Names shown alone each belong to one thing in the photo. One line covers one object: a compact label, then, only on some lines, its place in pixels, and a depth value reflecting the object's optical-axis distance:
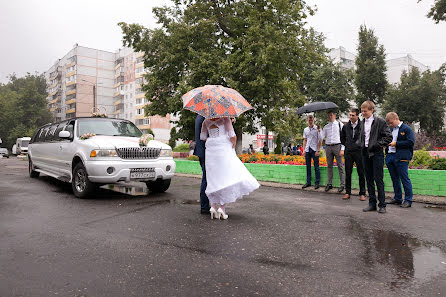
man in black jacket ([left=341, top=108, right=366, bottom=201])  7.09
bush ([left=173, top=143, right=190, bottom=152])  36.72
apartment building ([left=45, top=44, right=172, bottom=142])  80.50
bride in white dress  5.29
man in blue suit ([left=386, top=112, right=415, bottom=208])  6.81
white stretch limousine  7.14
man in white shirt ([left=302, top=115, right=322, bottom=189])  9.07
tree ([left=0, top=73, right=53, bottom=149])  71.62
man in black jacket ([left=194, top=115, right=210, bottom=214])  5.68
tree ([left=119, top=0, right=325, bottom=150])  19.36
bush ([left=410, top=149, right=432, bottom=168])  9.43
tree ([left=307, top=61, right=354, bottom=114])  42.59
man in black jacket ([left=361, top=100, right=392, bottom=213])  6.19
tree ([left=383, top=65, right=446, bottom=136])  41.19
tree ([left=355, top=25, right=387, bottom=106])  44.06
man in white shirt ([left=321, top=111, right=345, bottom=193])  8.52
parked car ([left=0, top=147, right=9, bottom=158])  48.94
